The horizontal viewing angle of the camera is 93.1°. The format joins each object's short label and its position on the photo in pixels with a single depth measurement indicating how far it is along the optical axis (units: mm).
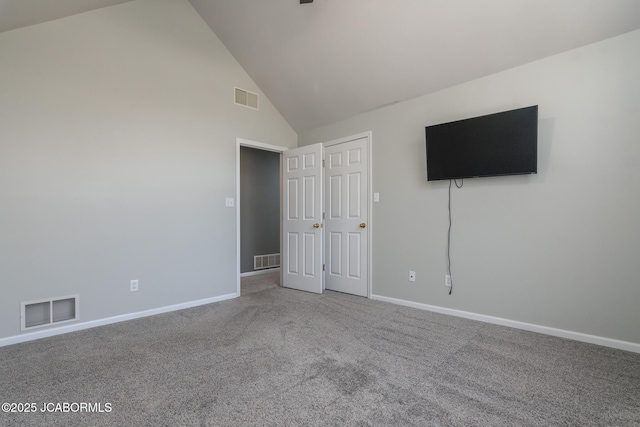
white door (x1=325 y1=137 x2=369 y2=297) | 3922
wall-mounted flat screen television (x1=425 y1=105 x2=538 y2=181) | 2572
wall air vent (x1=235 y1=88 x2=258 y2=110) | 4059
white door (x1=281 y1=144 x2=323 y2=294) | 4113
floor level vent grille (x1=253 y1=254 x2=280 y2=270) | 5629
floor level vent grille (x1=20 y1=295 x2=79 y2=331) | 2605
